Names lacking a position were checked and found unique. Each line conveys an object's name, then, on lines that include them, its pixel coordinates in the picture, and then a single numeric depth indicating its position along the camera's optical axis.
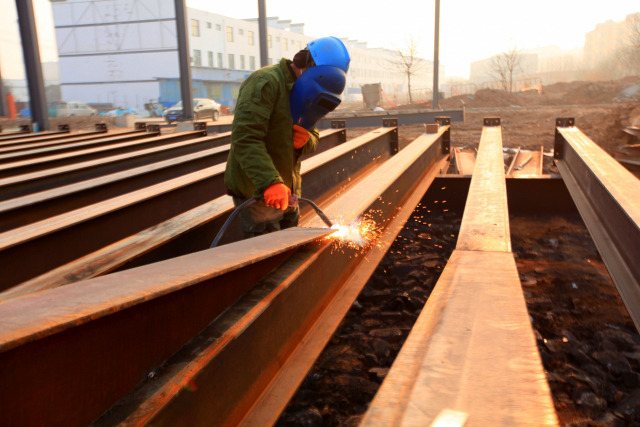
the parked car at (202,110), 26.48
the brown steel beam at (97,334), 1.07
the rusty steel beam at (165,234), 2.28
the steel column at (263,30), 11.22
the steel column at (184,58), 10.94
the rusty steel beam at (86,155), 4.26
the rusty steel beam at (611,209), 2.43
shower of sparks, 2.77
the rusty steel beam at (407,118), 9.98
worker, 2.57
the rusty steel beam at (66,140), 5.78
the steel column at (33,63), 9.52
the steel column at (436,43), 18.09
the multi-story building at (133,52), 44.19
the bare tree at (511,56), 40.31
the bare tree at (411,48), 38.75
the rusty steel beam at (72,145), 4.98
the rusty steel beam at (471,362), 1.19
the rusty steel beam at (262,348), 1.39
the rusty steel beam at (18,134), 7.57
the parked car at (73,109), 32.47
